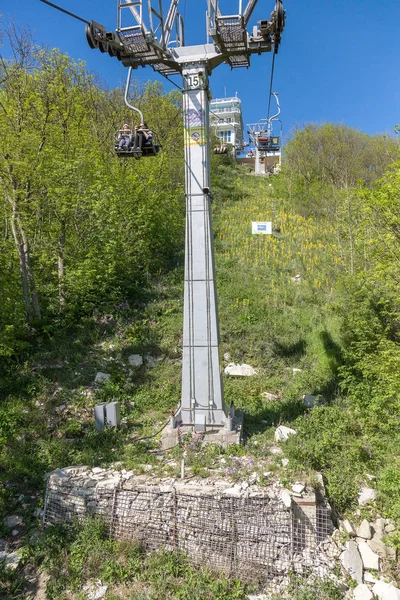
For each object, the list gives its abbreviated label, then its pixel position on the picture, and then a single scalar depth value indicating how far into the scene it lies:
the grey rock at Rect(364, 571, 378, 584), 4.35
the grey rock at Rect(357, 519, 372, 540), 4.84
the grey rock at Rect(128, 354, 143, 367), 8.74
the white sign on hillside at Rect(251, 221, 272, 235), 15.77
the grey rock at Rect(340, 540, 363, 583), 4.38
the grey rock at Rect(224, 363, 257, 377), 8.55
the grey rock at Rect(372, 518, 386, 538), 4.91
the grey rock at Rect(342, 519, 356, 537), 4.83
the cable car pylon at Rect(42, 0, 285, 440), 5.02
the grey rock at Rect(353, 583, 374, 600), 4.12
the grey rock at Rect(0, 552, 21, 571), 4.49
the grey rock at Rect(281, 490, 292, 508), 4.61
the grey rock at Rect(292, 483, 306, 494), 4.80
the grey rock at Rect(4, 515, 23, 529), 5.08
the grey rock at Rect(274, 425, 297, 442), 6.05
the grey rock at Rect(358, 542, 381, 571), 4.49
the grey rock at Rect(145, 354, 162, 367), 8.87
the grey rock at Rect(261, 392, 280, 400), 7.91
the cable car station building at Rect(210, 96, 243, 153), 51.16
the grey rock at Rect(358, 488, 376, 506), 5.29
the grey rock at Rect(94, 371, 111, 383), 8.05
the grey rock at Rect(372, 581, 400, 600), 4.15
